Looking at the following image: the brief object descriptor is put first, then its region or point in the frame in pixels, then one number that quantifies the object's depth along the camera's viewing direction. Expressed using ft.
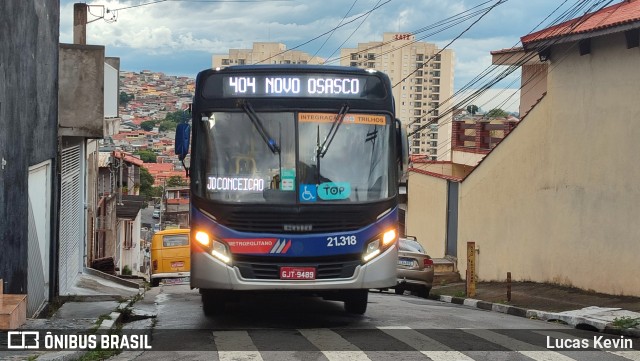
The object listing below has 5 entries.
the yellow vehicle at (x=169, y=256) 87.20
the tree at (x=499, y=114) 202.20
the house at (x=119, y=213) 113.09
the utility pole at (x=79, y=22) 80.94
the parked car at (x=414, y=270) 65.67
